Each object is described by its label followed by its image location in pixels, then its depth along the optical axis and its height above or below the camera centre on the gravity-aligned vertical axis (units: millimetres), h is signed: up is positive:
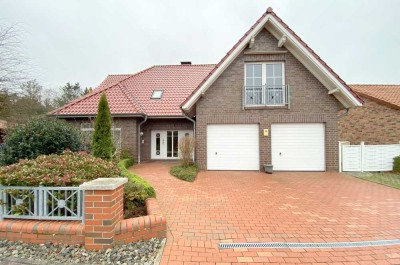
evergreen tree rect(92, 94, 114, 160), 7379 +52
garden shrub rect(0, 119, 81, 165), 6027 -139
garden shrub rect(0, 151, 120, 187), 3371 -666
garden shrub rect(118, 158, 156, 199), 4684 -1187
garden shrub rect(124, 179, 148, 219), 3945 -1332
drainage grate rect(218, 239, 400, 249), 3240 -1765
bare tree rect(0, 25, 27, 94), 11305 +3756
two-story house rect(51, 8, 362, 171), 9797 +1270
